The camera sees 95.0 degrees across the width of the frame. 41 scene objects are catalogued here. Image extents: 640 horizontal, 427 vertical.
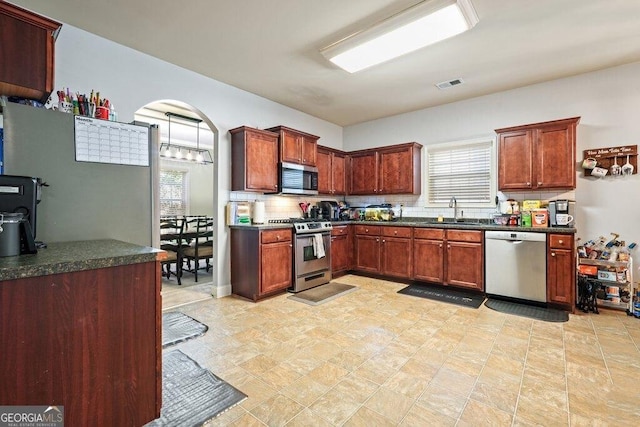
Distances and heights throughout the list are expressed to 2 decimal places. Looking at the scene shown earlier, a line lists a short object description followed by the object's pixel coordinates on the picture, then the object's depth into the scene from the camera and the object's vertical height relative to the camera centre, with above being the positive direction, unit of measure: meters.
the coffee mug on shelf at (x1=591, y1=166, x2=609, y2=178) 3.53 +0.48
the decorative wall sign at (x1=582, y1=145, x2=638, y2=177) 3.45 +0.61
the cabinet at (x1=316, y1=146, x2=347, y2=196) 5.21 +0.75
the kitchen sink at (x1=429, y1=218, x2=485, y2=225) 4.45 -0.16
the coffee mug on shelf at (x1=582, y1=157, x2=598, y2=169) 3.59 +0.59
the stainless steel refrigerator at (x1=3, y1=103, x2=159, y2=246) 1.84 +0.21
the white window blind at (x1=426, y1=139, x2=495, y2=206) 4.49 +0.62
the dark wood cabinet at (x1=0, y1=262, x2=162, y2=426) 1.13 -0.57
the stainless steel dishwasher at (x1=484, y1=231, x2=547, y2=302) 3.48 -0.66
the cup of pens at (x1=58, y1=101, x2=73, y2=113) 2.10 +0.76
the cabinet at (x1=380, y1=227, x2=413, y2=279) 4.50 -0.65
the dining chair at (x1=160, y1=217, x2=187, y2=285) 4.71 -0.62
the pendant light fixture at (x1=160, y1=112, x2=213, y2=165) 5.53 +1.17
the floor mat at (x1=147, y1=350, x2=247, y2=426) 1.67 -1.17
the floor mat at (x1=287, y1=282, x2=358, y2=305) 3.77 -1.13
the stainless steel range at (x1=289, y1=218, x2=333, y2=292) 4.12 -0.63
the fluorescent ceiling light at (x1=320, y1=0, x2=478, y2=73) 2.35 +1.61
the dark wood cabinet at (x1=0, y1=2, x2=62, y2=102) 1.75 +0.99
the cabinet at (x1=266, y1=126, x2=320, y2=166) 4.37 +1.03
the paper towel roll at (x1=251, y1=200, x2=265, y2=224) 4.18 -0.01
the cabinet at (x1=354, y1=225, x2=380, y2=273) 4.86 -0.63
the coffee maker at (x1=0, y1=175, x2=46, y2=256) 1.32 +0.00
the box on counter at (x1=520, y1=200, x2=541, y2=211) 3.76 +0.07
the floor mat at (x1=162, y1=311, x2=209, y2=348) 2.66 -1.15
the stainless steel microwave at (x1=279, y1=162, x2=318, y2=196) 4.40 +0.51
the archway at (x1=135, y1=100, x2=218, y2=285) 5.11 +1.11
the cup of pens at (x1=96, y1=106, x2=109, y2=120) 2.25 +0.76
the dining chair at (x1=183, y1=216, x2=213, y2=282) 4.84 -0.63
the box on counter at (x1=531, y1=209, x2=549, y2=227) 3.64 -0.09
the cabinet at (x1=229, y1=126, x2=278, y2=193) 3.94 +0.72
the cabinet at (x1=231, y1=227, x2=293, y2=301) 3.73 -0.66
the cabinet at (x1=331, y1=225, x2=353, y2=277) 4.84 -0.65
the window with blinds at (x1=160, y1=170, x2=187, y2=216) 7.38 +0.48
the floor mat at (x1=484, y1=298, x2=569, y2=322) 3.21 -1.16
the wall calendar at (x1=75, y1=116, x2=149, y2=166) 2.07 +0.52
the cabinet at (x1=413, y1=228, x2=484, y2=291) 3.93 -0.65
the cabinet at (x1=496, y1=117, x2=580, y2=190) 3.58 +0.71
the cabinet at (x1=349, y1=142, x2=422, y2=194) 4.91 +0.73
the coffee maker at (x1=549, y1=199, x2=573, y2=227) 3.50 -0.03
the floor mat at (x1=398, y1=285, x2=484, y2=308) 3.71 -1.14
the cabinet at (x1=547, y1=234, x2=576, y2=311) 3.32 -0.69
